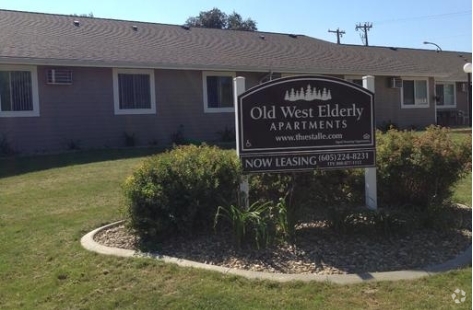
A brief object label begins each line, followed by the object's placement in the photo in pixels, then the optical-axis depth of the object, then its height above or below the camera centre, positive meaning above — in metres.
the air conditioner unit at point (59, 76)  17.02 +1.57
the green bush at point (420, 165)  6.95 -0.50
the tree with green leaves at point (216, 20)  73.56 +12.98
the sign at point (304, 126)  6.70 -0.01
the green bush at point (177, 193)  6.26 -0.66
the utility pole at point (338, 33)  66.81 +9.89
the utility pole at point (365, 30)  66.56 +10.05
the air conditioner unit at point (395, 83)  25.94 +1.67
